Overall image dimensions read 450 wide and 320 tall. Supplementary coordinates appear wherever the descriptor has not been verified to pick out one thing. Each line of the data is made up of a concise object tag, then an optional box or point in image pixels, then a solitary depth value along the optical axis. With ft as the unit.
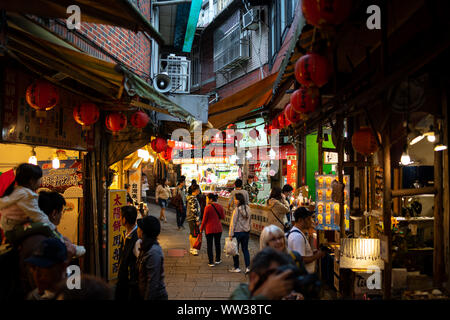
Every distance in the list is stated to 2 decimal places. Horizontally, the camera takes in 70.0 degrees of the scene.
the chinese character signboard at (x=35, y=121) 16.84
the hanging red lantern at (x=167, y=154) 40.34
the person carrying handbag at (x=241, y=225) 29.01
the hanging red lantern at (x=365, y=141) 16.71
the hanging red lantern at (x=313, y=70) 14.11
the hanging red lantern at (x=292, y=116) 21.57
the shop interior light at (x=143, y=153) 41.57
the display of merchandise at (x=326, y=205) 24.77
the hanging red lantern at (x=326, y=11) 11.16
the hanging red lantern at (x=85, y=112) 21.66
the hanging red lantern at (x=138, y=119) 26.48
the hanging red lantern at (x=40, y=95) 16.76
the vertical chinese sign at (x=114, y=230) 26.40
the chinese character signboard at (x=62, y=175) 24.23
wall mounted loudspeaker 37.06
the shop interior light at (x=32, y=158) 21.47
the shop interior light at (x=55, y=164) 24.03
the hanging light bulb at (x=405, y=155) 13.72
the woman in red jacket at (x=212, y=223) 31.04
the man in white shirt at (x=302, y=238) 15.84
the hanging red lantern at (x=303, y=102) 17.11
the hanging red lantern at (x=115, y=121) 24.80
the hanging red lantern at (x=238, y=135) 49.94
